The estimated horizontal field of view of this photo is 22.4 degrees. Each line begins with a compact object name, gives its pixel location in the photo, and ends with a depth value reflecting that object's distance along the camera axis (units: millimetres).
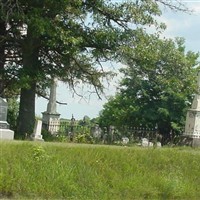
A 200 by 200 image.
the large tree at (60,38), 19250
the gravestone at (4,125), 17219
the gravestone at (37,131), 19427
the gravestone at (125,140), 20531
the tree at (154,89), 20625
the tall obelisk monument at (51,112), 27016
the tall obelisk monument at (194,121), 24938
